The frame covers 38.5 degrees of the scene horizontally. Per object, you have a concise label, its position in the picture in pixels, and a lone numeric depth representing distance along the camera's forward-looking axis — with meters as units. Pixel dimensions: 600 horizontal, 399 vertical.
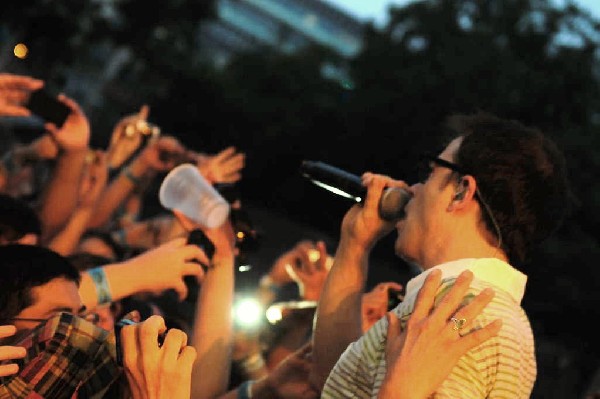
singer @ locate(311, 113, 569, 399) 1.90
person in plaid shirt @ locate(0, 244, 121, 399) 2.00
